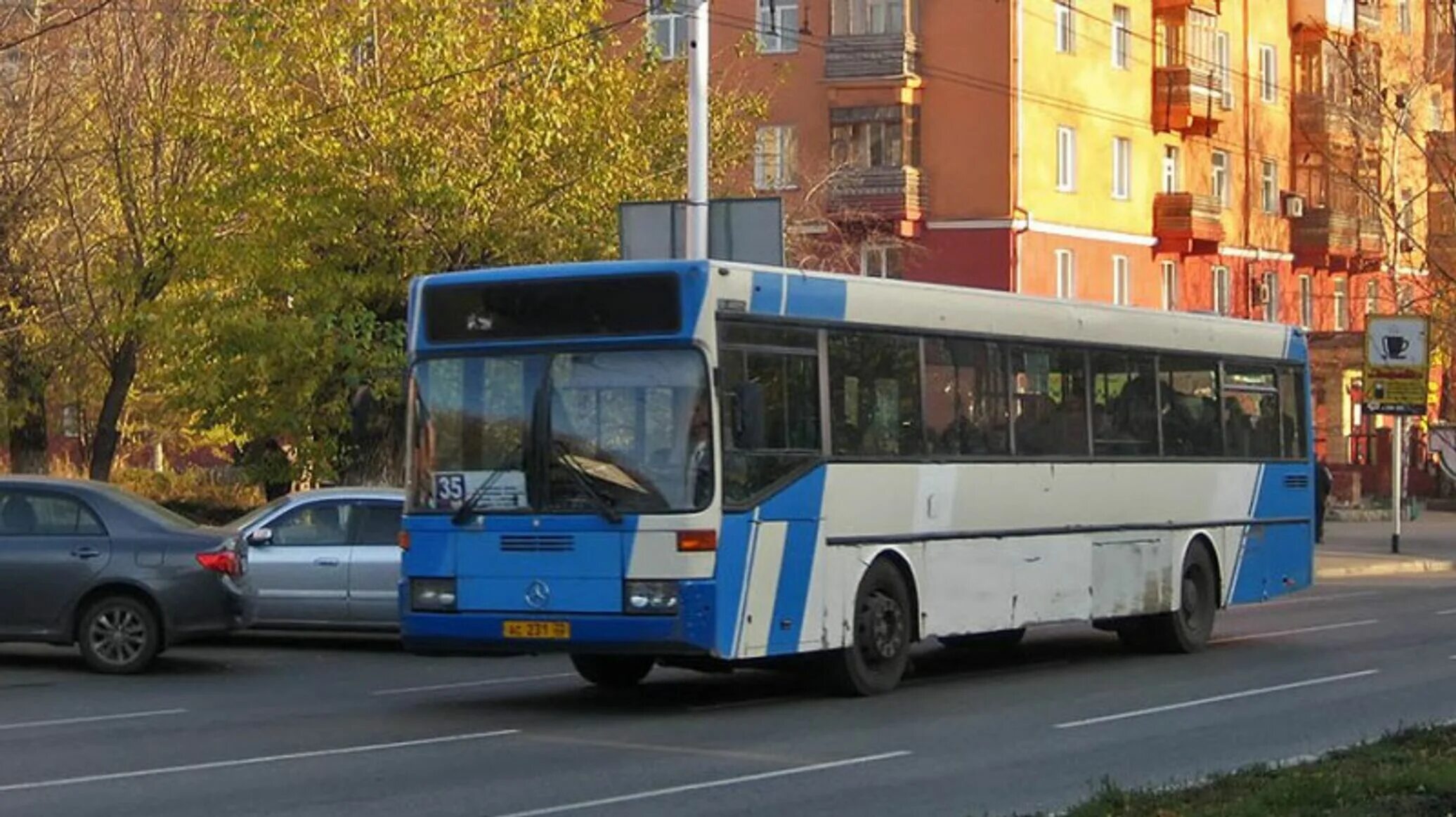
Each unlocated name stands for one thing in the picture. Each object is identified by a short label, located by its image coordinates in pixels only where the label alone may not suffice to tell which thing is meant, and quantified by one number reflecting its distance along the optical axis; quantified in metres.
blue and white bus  15.91
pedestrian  40.09
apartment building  52.31
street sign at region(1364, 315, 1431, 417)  42.03
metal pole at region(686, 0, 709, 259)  24.03
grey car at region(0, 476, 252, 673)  19.25
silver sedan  22.12
